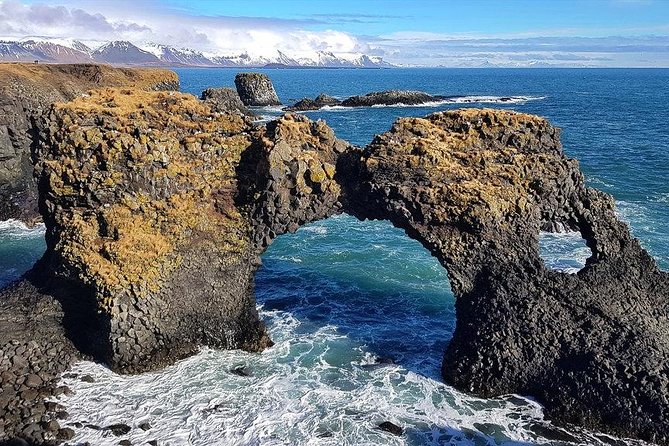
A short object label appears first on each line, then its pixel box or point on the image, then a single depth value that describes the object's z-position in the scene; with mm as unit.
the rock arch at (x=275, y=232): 22453
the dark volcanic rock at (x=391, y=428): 20000
